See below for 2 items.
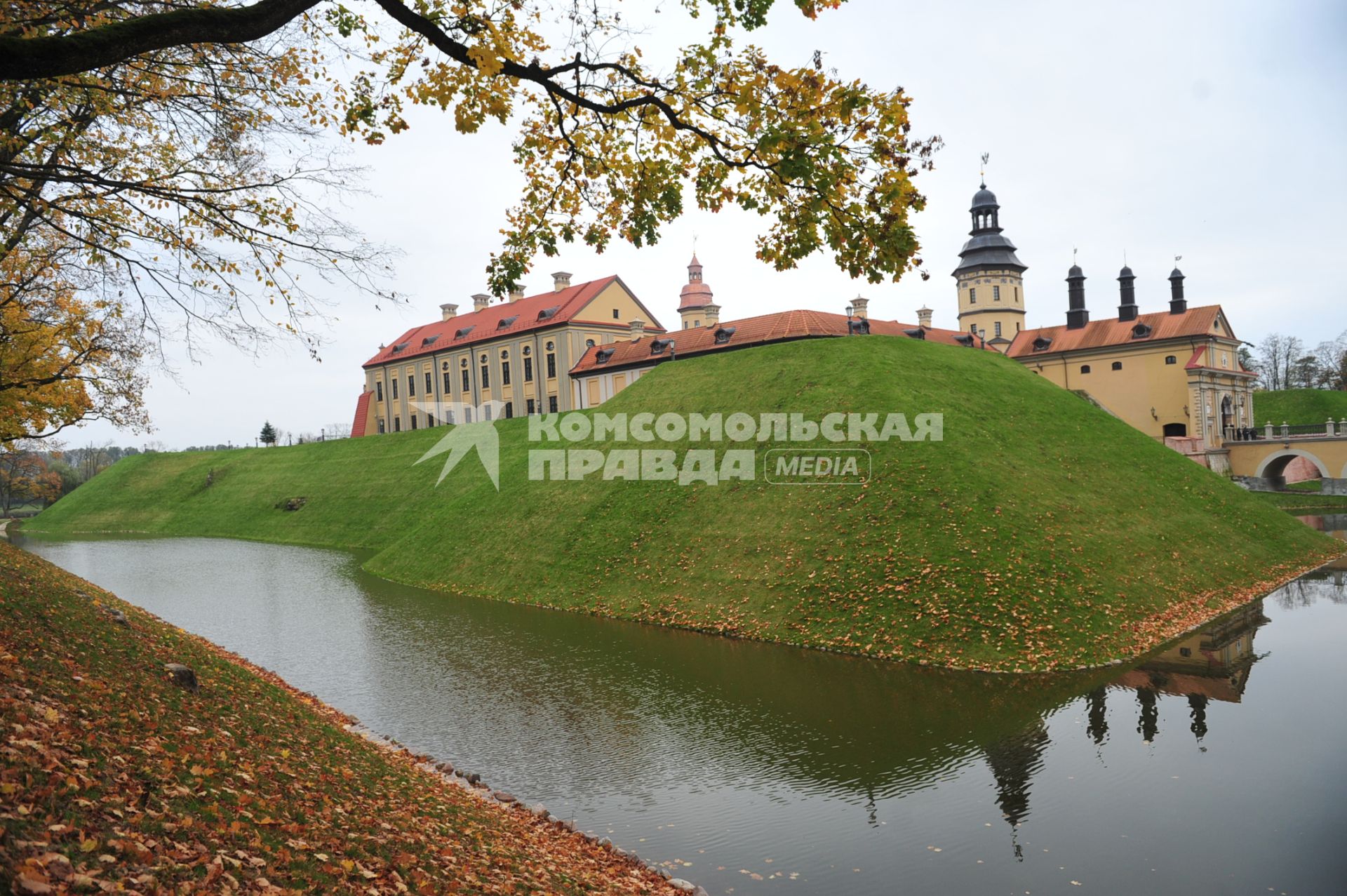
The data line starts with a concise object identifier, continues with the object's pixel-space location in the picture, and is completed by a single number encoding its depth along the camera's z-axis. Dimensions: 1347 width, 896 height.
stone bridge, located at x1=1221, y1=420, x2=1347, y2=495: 53.00
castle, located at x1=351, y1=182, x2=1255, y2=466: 59.72
